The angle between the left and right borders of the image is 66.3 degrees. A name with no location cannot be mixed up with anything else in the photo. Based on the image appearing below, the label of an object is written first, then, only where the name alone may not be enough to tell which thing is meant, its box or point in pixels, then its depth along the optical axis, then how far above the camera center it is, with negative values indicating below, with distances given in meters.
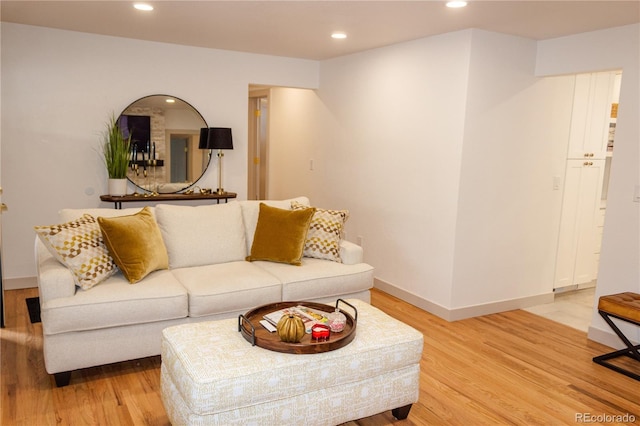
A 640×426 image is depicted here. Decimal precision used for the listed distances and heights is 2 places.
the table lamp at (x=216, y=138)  4.96 +0.07
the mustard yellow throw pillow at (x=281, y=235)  3.67 -0.66
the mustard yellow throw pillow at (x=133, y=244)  3.03 -0.64
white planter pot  4.56 -0.42
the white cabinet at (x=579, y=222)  4.64 -0.62
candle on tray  2.30 -0.86
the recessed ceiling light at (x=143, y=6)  3.44 +0.96
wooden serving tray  2.21 -0.89
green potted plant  4.56 -0.19
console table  4.52 -0.52
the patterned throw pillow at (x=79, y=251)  2.86 -0.65
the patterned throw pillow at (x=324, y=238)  3.83 -0.69
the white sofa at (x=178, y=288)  2.74 -0.90
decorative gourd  2.25 -0.83
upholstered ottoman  2.03 -1.01
